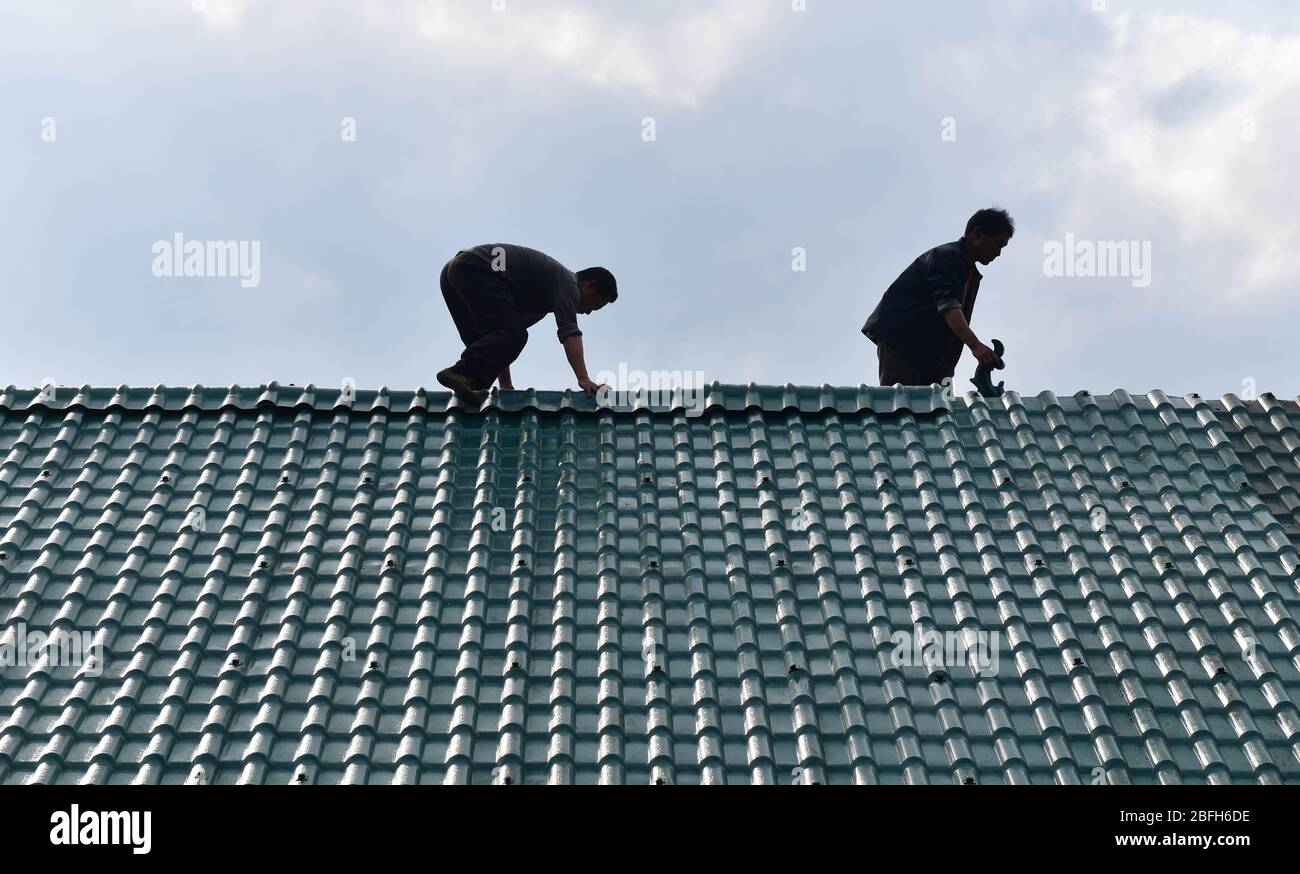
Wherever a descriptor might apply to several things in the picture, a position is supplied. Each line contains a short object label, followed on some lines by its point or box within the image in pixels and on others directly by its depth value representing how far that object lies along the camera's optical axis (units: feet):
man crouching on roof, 36.09
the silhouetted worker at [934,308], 38.63
